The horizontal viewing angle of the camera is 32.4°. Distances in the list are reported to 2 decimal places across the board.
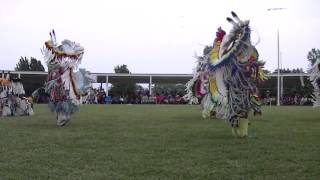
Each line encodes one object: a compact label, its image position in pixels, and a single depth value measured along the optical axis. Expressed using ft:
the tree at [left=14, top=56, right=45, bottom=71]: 273.23
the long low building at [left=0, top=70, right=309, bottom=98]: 204.13
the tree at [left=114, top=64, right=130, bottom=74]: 304.09
